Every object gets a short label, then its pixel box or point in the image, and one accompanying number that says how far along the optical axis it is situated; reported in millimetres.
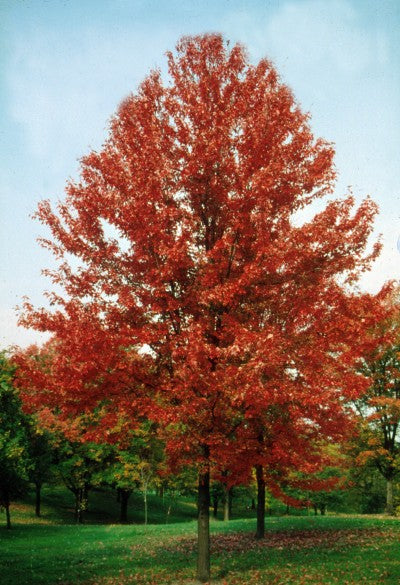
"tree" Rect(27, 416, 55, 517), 30609
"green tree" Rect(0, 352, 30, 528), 22953
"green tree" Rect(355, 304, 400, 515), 30438
